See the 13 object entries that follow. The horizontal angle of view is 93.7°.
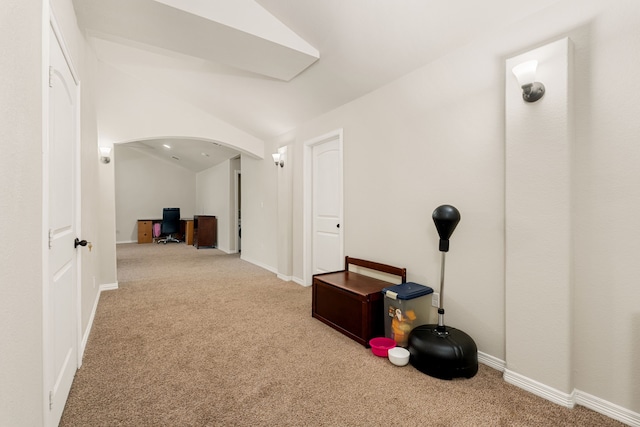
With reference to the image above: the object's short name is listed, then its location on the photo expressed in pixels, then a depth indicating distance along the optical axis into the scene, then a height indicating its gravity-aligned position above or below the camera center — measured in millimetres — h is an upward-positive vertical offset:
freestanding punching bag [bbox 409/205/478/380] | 2018 -938
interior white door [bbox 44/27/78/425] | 1464 -160
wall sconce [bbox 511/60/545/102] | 1751 +773
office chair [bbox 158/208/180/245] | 9656 -354
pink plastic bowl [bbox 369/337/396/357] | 2346 -1078
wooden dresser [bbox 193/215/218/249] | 8570 -583
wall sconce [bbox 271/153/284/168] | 4827 +853
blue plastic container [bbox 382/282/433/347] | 2412 -816
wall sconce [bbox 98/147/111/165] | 4445 +847
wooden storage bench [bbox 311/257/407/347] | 2557 -831
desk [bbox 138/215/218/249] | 8602 -613
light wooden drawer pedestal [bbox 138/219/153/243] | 9727 -647
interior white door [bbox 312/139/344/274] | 3818 +38
